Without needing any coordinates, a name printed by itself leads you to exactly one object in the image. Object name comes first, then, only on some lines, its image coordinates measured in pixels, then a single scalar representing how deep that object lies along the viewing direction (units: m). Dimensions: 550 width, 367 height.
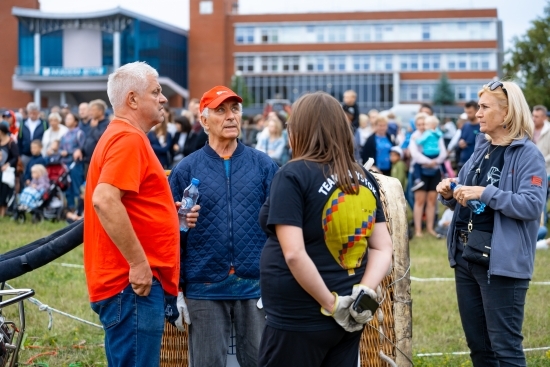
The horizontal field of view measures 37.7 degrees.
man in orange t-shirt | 3.88
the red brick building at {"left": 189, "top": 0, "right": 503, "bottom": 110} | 91.44
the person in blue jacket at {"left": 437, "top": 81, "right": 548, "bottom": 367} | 4.58
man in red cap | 4.71
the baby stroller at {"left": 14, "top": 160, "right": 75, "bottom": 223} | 15.27
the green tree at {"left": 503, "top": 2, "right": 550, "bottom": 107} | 35.40
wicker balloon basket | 5.23
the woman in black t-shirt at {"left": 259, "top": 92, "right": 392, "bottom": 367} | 3.48
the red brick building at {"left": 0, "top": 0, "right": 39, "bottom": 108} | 79.00
